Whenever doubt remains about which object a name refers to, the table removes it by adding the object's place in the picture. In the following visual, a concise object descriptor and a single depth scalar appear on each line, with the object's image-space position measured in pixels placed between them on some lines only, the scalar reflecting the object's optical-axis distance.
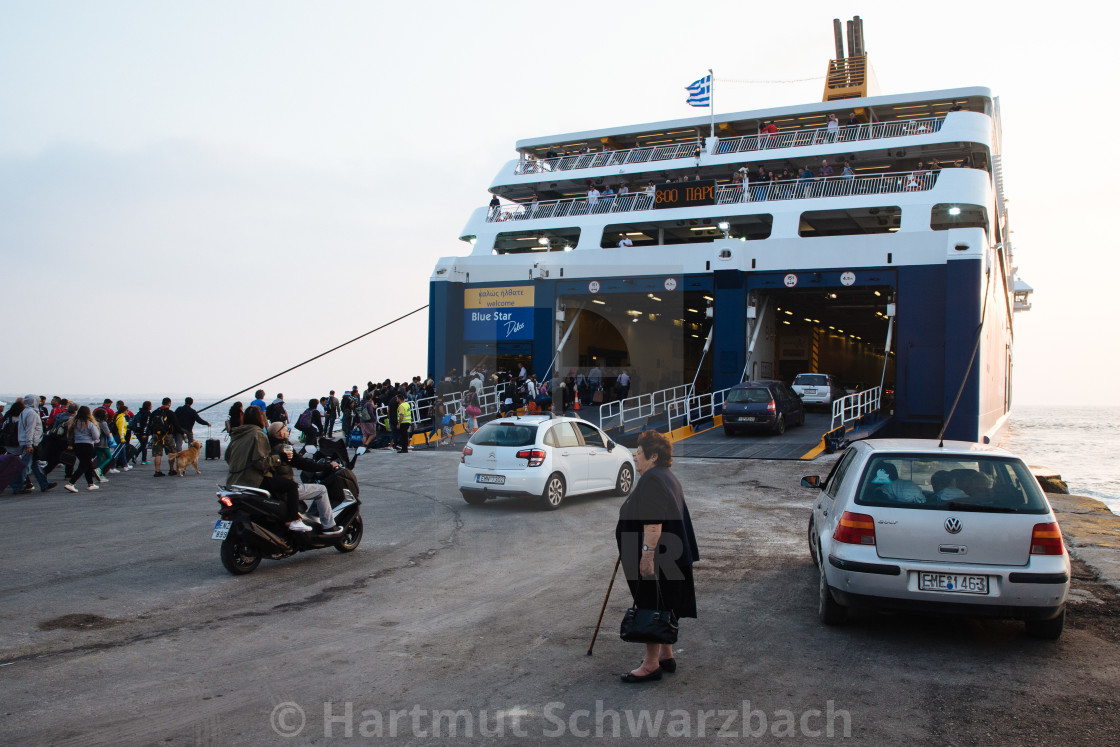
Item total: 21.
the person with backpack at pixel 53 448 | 12.80
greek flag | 28.03
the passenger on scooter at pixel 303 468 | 7.54
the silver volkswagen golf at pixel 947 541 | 5.07
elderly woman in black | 4.55
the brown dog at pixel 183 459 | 15.16
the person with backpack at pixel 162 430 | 15.05
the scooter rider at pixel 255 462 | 7.38
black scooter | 7.22
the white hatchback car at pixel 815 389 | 27.27
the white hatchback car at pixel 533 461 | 11.13
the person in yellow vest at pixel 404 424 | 20.20
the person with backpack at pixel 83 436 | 12.45
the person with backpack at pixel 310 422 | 14.93
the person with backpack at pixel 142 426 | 16.12
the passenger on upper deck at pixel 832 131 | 26.55
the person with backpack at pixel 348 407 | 23.23
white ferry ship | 23.27
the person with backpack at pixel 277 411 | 16.36
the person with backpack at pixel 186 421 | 15.10
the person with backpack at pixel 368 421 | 20.55
